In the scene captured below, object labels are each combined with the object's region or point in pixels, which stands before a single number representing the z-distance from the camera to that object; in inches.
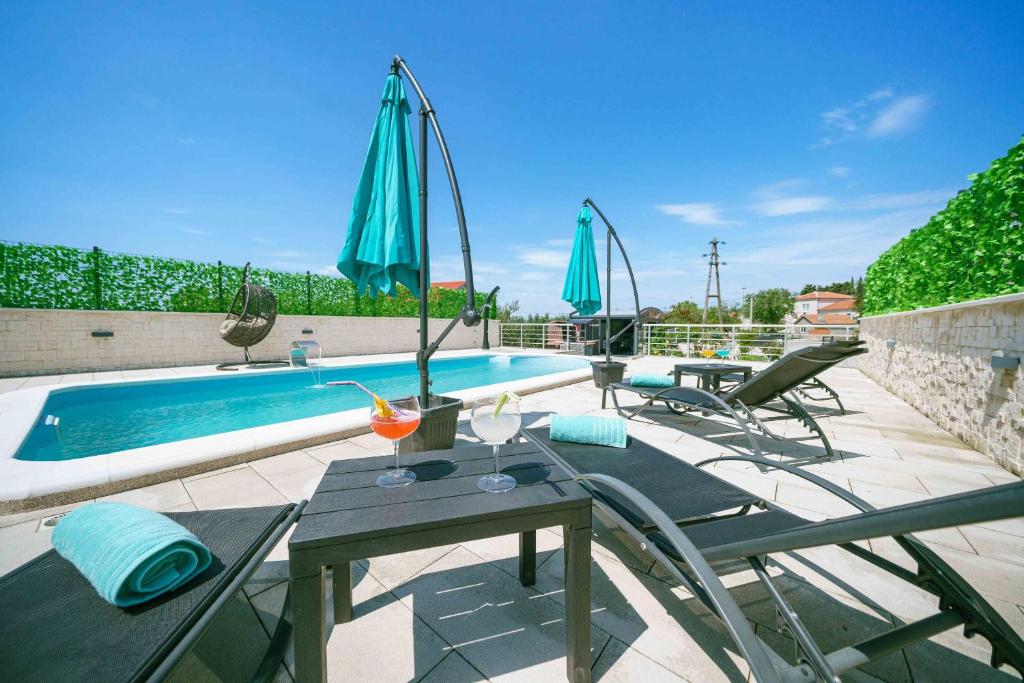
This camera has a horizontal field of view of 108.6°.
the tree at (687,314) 1322.6
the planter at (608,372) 204.3
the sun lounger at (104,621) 27.4
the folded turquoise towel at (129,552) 32.9
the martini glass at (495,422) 48.7
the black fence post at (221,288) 346.0
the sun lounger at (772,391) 115.0
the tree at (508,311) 632.4
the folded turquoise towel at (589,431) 76.7
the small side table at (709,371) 173.2
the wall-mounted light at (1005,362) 102.6
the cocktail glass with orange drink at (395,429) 46.4
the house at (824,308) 2197.3
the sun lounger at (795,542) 26.4
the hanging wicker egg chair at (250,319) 305.3
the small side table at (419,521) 33.9
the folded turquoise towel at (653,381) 155.4
